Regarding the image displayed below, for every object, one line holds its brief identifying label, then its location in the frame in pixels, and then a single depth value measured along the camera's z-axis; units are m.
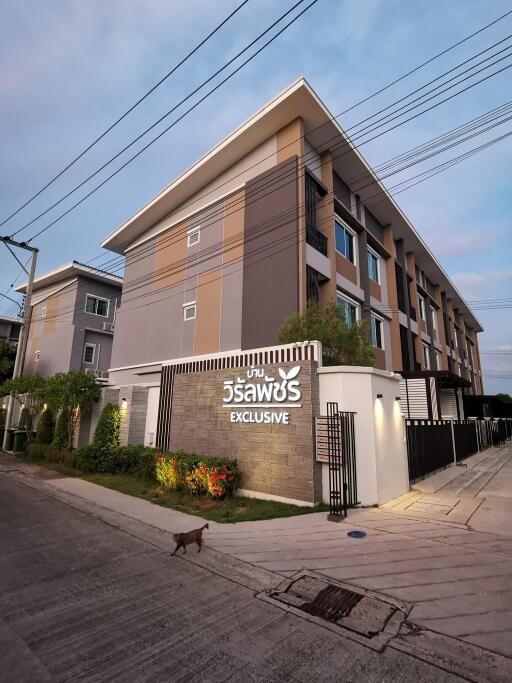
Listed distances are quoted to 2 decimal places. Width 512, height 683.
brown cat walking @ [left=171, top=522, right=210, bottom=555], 5.57
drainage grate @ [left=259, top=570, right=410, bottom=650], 3.61
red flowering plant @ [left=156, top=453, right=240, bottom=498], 8.85
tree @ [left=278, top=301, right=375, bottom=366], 10.49
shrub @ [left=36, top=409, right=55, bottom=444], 18.96
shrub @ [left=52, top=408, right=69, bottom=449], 16.59
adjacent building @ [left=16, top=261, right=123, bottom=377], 27.75
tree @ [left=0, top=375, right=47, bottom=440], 19.08
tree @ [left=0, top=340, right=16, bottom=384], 33.44
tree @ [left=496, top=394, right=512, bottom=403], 41.96
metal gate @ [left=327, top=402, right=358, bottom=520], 7.79
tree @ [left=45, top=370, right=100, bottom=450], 15.50
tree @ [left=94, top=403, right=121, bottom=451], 14.17
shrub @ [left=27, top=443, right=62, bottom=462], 15.50
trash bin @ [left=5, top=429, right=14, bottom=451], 18.84
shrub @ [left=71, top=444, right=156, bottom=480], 11.67
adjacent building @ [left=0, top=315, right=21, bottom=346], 42.72
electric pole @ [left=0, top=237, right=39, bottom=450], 18.56
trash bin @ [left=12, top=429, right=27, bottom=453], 18.38
